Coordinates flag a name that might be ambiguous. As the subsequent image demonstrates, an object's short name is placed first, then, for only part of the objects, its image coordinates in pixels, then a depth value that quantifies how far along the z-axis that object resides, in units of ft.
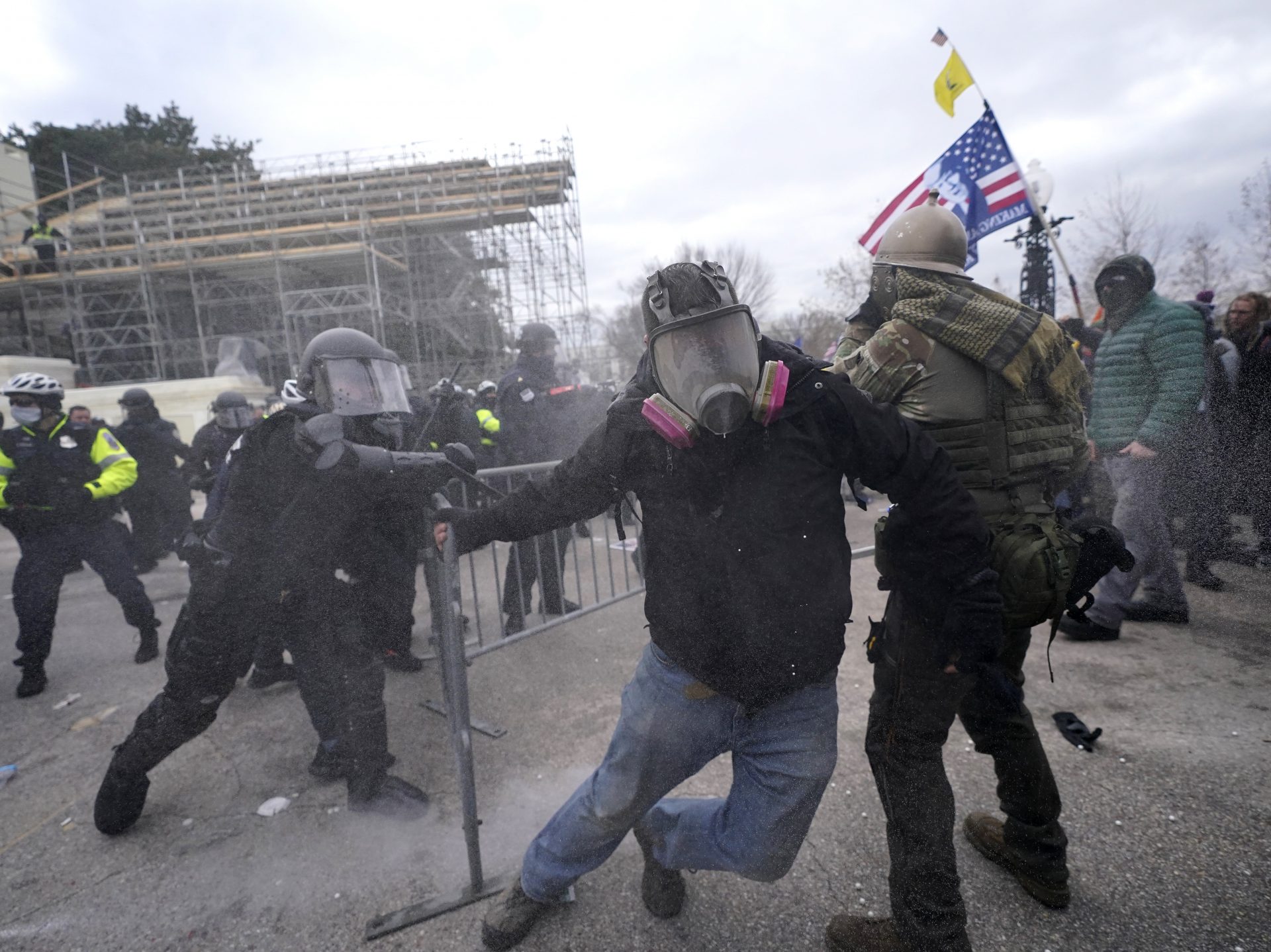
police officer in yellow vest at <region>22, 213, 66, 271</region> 71.20
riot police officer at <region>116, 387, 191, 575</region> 22.94
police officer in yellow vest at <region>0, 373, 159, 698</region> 13.94
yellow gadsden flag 16.52
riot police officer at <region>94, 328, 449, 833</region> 8.45
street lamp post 17.49
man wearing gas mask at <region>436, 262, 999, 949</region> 5.13
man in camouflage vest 5.71
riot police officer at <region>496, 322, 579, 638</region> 18.48
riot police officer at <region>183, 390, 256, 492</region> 19.65
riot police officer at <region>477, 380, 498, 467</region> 21.47
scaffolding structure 67.00
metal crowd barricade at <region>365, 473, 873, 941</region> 7.14
